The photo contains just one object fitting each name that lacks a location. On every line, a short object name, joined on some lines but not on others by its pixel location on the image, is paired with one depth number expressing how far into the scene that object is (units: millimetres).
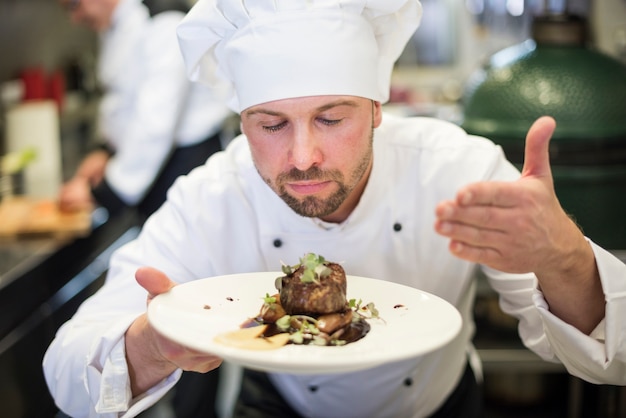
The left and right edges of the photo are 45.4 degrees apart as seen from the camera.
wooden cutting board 2721
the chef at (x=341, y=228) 1162
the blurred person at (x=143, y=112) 3080
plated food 1051
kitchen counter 2266
